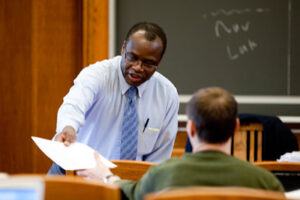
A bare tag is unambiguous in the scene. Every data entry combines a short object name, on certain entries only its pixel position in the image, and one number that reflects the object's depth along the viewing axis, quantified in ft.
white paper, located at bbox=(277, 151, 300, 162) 23.30
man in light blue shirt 23.37
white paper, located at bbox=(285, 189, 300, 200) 19.89
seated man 20.32
